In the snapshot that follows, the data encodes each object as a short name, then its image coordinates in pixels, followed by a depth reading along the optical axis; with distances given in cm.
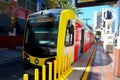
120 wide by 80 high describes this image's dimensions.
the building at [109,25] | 804
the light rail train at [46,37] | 345
